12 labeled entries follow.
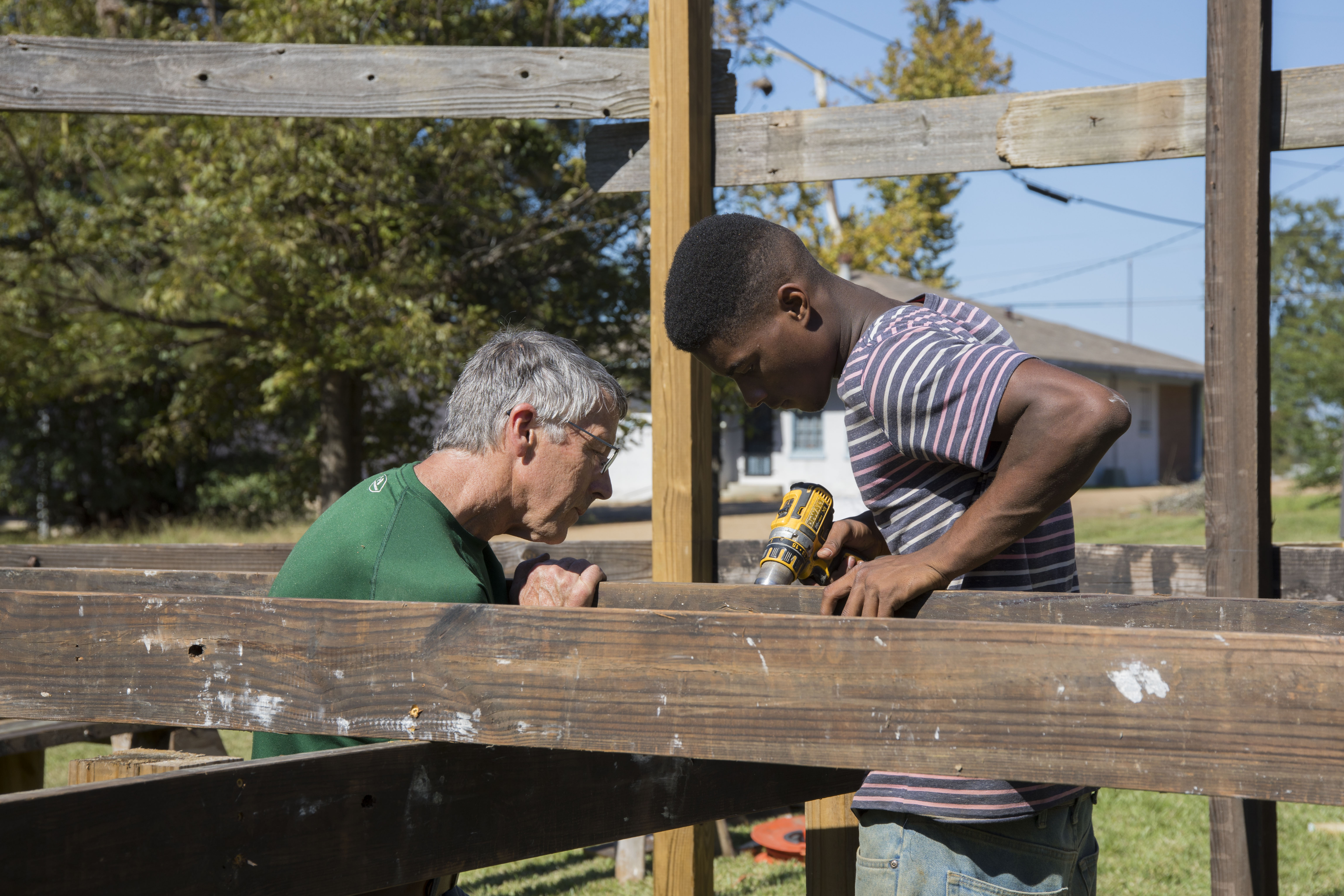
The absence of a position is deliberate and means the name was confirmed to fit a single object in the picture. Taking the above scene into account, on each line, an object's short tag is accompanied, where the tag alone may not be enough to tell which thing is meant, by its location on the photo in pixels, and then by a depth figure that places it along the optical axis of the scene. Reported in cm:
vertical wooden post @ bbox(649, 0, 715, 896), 291
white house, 2931
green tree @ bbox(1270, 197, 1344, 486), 2578
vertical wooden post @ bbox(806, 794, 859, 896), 273
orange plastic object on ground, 508
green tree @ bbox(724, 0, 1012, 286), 1372
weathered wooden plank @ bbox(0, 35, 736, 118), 313
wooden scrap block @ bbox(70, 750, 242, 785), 166
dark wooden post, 263
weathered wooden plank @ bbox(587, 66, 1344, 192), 271
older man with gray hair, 189
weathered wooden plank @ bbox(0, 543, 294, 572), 352
